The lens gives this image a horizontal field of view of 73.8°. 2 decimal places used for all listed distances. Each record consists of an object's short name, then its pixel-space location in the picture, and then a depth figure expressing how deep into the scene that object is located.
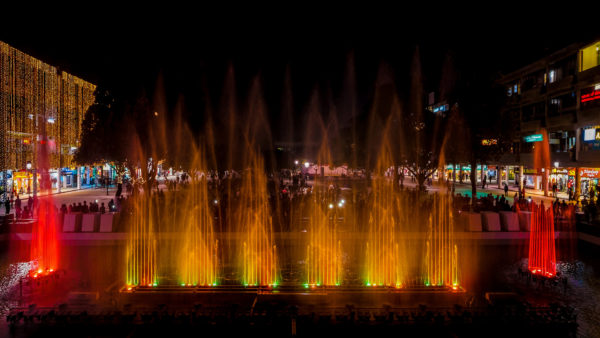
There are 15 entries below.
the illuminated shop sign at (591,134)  28.90
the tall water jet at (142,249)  11.23
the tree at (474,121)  29.52
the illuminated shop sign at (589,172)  29.52
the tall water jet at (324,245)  11.08
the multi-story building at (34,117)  31.06
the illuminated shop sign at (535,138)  36.27
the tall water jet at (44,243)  12.28
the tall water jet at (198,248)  11.29
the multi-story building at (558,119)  29.70
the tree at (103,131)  26.73
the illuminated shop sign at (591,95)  28.62
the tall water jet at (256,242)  11.32
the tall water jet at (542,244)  11.97
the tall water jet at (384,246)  11.17
